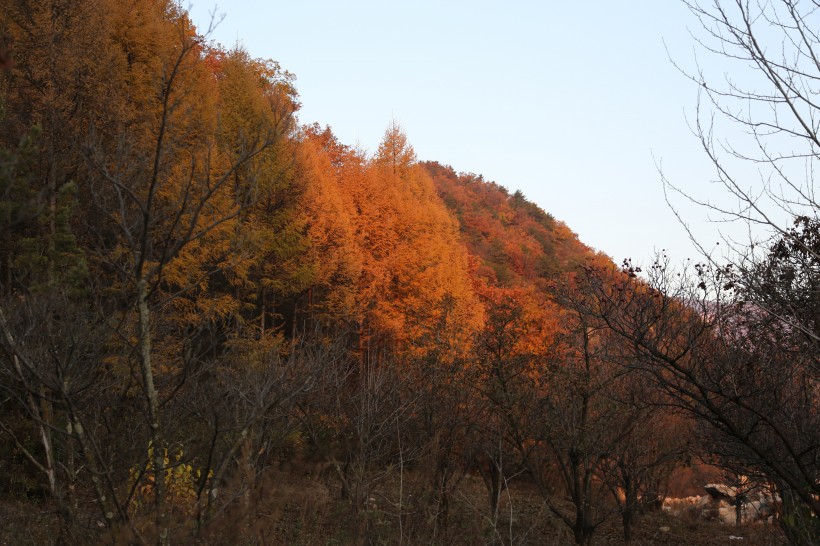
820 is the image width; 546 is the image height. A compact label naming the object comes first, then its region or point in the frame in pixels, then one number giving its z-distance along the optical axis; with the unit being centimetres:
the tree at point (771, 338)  402
